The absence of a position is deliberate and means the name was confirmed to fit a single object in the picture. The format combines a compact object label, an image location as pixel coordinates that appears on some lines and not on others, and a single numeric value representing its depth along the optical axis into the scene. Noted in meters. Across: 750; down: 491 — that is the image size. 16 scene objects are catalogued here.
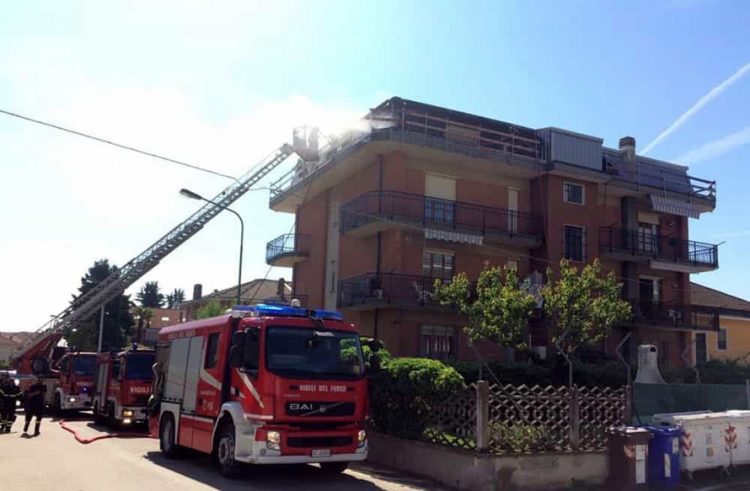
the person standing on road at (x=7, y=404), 20.11
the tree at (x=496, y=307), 20.45
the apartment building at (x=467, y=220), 26.89
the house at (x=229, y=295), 60.69
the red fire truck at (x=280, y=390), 10.80
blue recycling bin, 11.66
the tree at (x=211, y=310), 43.86
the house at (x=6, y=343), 108.00
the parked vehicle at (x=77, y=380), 24.88
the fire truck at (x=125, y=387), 20.41
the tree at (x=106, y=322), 57.72
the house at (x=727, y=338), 37.44
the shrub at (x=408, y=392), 12.62
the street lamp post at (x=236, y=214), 24.50
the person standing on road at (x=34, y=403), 19.41
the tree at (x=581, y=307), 21.00
